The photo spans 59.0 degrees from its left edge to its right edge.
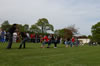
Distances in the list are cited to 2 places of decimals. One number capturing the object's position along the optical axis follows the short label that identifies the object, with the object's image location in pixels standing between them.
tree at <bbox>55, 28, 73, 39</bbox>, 40.35
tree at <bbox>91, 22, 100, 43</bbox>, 46.36
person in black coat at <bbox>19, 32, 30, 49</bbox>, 8.09
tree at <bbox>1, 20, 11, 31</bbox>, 46.35
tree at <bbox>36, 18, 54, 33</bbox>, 42.94
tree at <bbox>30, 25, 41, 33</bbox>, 42.94
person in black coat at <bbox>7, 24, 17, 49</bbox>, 7.35
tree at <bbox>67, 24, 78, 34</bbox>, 43.11
